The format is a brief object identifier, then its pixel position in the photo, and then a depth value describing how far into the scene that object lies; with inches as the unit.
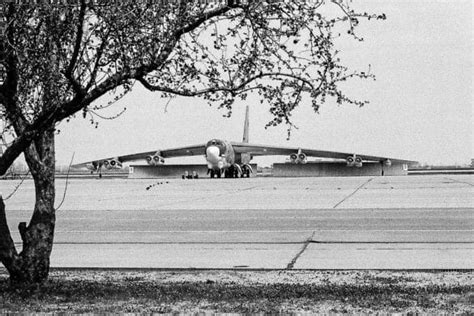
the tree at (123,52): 521.3
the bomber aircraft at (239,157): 4999.5
